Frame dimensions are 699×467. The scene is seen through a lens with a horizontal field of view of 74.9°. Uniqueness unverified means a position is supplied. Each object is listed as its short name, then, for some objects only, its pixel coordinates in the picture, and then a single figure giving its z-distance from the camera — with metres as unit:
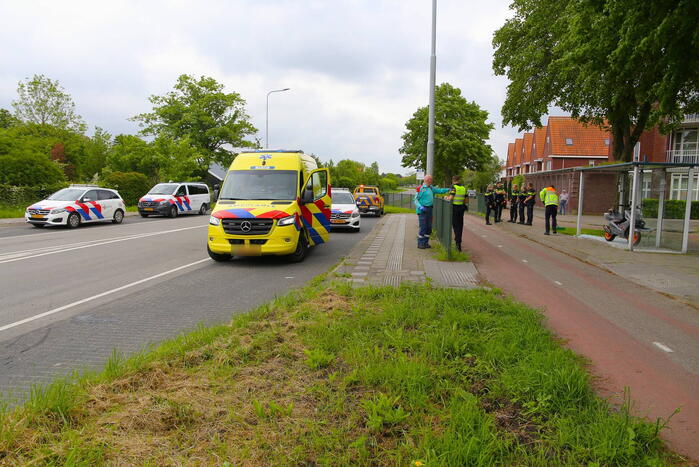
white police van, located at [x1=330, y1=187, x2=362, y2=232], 17.42
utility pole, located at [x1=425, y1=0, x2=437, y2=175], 15.20
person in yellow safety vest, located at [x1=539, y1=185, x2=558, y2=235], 16.36
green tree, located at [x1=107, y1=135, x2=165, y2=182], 37.19
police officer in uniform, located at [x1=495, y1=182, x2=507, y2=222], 22.36
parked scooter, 12.94
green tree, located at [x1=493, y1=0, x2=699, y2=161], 9.12
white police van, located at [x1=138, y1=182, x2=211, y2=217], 24.31
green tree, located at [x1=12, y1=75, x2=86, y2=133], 53.47
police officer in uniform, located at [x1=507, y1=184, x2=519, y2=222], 22.34
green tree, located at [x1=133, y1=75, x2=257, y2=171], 48.94
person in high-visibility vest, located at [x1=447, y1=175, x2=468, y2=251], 11.40
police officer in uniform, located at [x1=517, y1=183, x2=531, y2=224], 20.96
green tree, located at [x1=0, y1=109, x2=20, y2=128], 54.78
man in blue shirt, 11.53
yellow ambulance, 9.20
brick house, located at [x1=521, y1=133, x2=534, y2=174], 68.56
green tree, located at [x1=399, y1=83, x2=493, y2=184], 50.12
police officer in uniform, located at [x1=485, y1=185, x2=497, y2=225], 22.42
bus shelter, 12.10
